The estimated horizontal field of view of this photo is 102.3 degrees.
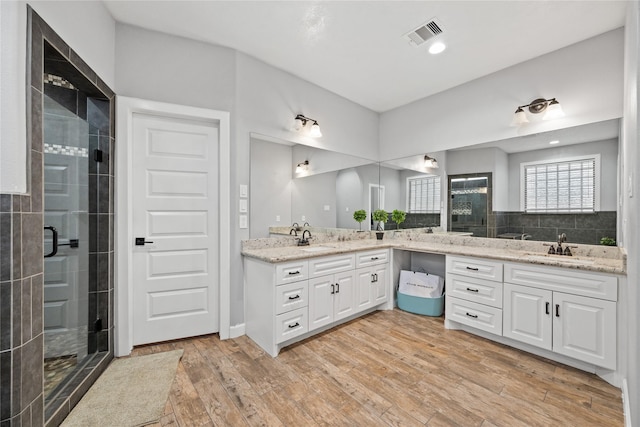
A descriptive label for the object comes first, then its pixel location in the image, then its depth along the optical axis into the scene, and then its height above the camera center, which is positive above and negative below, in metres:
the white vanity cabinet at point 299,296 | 2.29 -0.82
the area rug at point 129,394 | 1.54 -1.24
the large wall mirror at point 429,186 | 2.38 +0.34
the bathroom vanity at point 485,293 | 1.96 -0.74
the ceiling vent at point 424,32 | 2.29 +1.68
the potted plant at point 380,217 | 3.88 -0.06
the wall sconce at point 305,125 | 3.11 +1.07
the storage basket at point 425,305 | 3.13 -1.14
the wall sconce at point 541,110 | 2.55 +1.07
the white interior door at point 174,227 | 2.35 -0.15
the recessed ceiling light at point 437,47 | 2.54 +1.67
